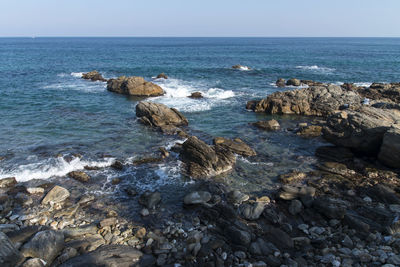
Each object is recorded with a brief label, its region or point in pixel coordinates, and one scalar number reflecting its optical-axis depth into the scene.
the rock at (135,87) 40.88
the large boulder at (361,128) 19.29
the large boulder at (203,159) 17.91
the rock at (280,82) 47.51
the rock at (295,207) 13.68
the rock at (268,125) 26.62
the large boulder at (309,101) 31.58
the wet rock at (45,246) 10.16
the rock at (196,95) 39.18
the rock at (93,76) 51.28
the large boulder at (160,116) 26.91
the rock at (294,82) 47.22
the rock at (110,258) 9.85
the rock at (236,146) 20.77
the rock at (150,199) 14.22
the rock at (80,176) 16.78
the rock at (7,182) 15.90
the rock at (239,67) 65.91
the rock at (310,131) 24.88
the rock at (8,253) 9.27
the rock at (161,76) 53.82
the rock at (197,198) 14.15
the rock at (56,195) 14.31
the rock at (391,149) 17.42
